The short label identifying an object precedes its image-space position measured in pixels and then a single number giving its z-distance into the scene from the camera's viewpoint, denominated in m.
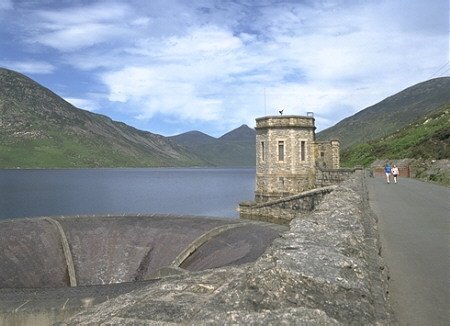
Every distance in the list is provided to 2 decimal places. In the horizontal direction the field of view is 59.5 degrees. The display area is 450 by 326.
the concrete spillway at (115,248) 15.49
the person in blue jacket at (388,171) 29.75
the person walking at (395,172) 30.22
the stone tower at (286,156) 39.56
